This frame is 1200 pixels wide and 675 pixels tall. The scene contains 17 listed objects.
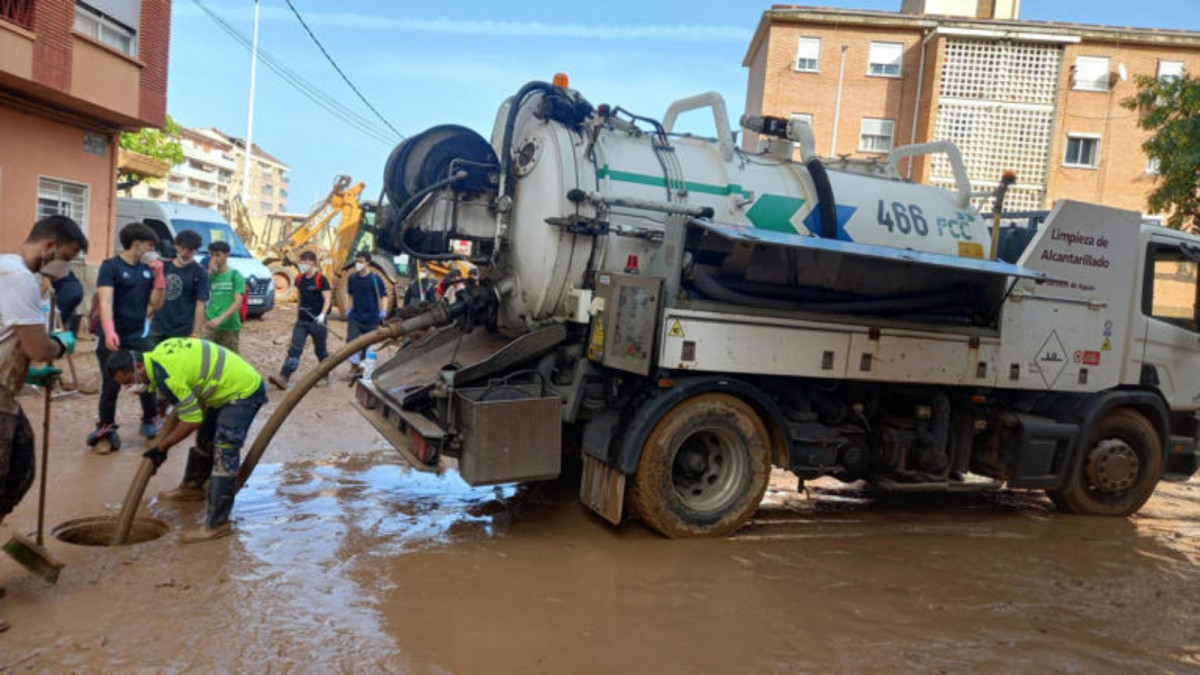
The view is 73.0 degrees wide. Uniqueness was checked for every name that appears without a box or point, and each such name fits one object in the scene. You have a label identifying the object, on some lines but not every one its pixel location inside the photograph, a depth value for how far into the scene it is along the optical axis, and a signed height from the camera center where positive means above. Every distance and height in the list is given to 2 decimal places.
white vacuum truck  5.07 -0.19
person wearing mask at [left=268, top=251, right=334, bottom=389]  9.93 -0.68
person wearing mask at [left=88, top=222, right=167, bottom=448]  6.32 -0.48
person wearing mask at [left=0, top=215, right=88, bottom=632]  3.51 -0.47
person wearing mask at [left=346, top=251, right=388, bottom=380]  10.04 -0.50
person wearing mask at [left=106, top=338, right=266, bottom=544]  4.58 -0.86
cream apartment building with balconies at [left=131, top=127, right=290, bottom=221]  86.28 +9.18
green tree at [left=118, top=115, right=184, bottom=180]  33.81 +4.03
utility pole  31.70 +3.48
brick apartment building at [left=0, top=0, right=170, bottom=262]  12.05 +2.12
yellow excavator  18.16 +0.31
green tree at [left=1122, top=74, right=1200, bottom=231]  12.21 +2.95
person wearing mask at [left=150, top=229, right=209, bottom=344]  6.92 -0.43
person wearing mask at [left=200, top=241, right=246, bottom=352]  7.89 -0.49
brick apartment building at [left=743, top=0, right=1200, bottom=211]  25.55 +7.23
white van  15.62 +0.31
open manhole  4.66 -1.71
